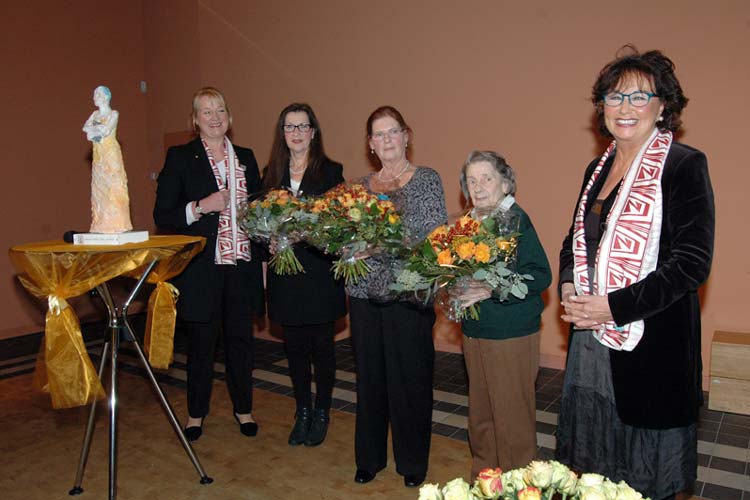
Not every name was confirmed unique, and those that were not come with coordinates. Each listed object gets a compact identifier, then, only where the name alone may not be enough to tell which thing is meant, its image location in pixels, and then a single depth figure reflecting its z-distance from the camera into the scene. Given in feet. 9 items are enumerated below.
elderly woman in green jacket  7.63
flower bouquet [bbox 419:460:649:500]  3.36
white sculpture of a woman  8.62
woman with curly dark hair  5.48
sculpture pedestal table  7.47
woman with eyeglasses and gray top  8.47
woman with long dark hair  10.05
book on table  8.14
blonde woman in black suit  10.56
